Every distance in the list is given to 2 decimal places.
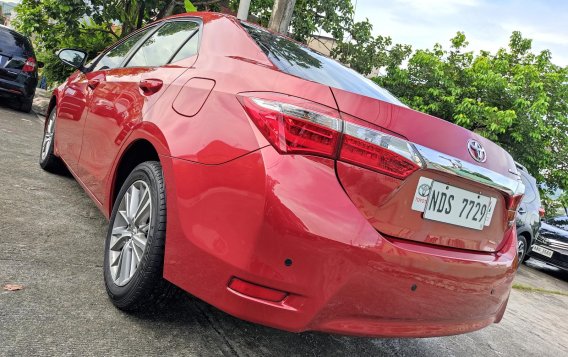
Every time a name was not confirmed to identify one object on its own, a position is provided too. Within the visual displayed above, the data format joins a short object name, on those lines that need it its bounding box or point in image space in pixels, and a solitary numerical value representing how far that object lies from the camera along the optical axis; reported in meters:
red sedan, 1.70
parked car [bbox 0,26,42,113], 8.45
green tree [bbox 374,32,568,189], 10.95
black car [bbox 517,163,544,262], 6.92
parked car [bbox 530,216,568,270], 9.04
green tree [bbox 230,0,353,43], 10.74
